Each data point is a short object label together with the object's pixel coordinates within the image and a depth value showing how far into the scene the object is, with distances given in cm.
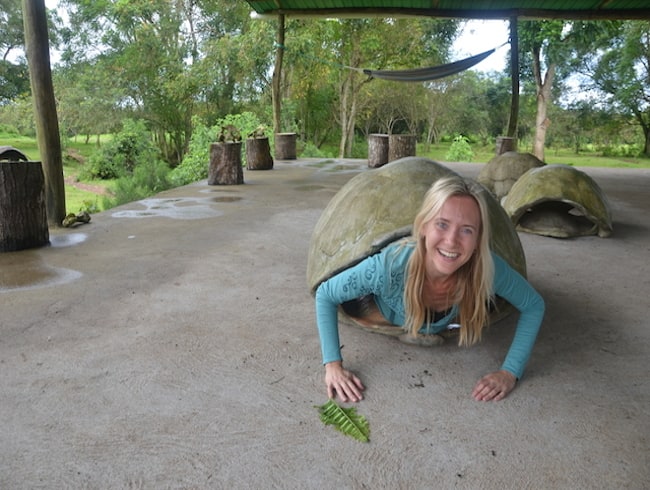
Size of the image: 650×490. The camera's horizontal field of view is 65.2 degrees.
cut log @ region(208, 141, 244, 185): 651
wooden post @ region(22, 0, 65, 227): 380
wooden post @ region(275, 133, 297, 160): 1059
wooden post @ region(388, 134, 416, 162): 904
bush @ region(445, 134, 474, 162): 1765
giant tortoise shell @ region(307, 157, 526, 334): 193
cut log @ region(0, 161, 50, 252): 334
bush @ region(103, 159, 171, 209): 711
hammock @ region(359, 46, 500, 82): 881
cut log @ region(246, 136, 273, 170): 836
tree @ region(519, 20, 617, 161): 1256
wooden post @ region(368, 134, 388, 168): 912
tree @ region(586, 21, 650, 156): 1627
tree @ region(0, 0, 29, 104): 1418
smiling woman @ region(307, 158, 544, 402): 153
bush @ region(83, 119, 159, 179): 1150
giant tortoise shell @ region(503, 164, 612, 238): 385
